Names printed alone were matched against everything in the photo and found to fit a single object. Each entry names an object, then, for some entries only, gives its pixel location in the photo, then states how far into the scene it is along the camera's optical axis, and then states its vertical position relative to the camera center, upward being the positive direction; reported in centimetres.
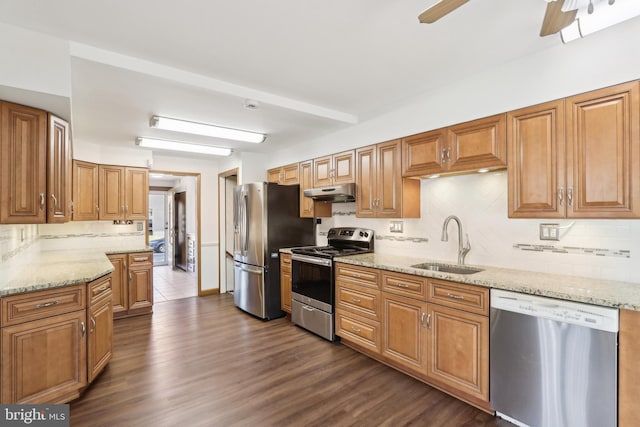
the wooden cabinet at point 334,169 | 369 +57
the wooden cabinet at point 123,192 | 439 +34
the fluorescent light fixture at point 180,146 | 407 +96
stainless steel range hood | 350 +26
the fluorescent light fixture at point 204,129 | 319 +97
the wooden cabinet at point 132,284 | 417 -94
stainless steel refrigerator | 412 -30
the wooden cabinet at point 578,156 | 182 +37
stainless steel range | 335 -72
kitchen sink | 263 -49
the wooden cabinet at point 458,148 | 238 +56
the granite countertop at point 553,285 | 167 -45
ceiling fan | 122 +84
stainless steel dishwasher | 166 -88
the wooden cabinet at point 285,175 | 451 +62
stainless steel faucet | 277 -25
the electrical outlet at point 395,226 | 342 -13
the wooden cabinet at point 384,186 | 312 +30
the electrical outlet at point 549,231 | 229 -14
